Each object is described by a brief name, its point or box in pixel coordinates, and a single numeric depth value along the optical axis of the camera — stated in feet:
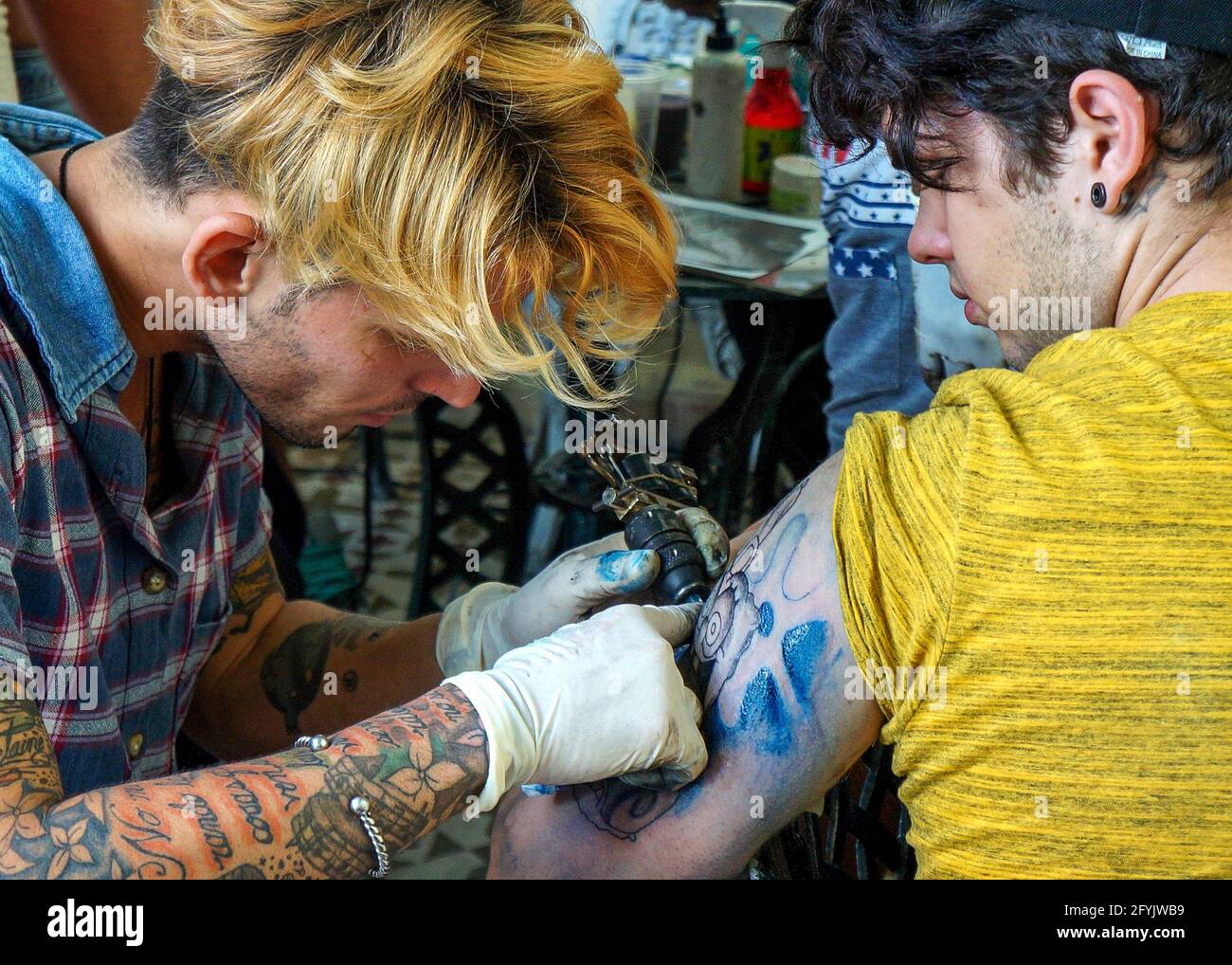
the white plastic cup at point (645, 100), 8.36
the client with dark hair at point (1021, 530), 2.89
